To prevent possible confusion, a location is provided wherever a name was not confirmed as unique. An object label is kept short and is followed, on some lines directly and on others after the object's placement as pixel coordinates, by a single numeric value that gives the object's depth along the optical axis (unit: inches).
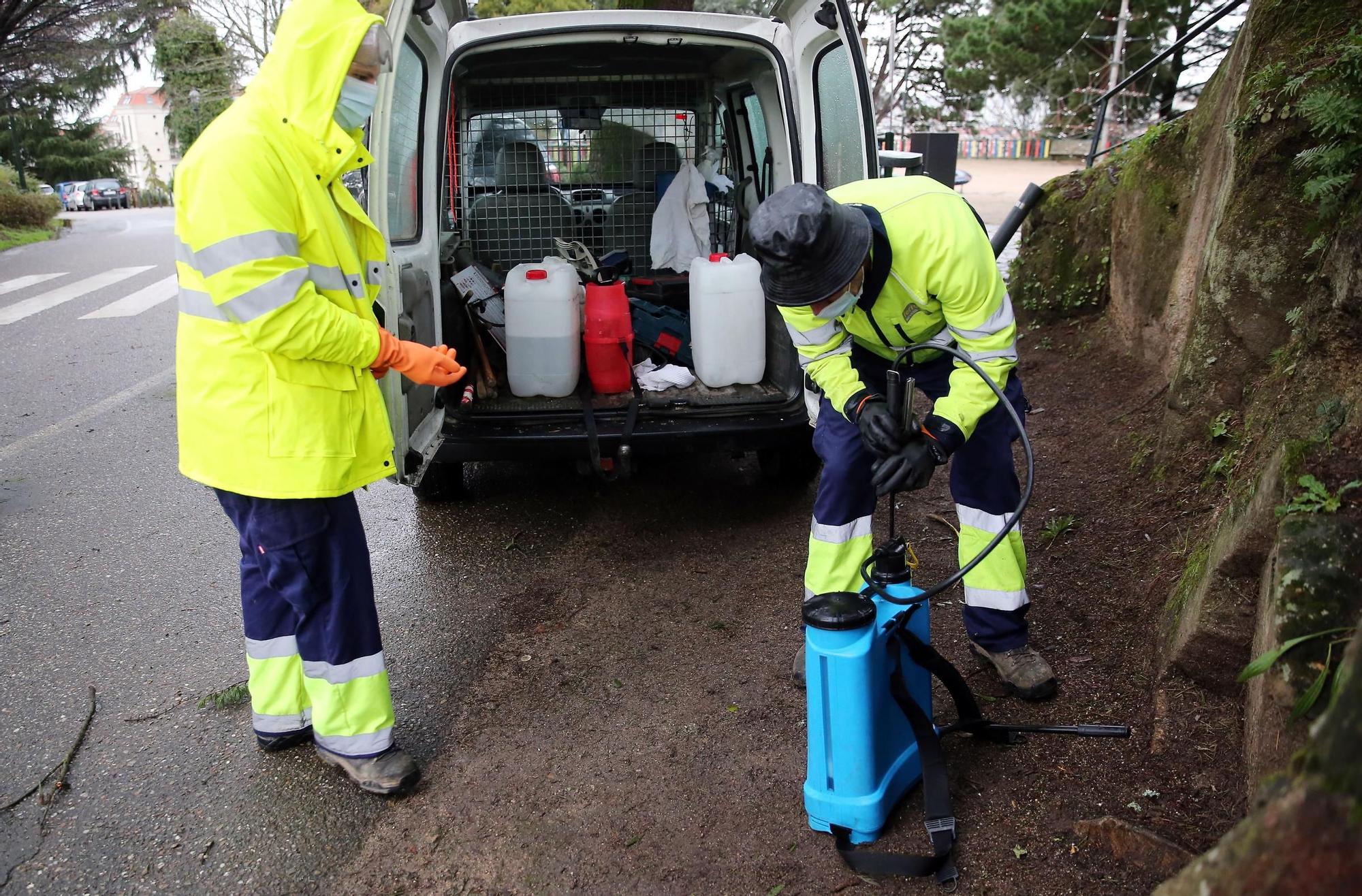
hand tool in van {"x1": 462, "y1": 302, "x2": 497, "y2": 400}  177.6
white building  3095.5
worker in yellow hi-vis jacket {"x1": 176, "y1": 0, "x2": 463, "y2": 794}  91.0
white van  151.3
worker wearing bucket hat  97.3
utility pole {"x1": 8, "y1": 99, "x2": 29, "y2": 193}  974.7
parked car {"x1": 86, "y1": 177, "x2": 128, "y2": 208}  1382.9
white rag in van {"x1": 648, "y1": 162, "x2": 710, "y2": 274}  207.5
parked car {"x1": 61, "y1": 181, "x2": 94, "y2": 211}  1360.7
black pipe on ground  247.1
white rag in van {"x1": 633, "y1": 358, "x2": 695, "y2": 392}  184.7
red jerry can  180.9
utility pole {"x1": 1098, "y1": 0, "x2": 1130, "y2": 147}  562.6
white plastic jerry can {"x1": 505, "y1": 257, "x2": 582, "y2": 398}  175.6
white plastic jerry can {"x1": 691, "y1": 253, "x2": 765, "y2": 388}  176.9
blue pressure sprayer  89.5
